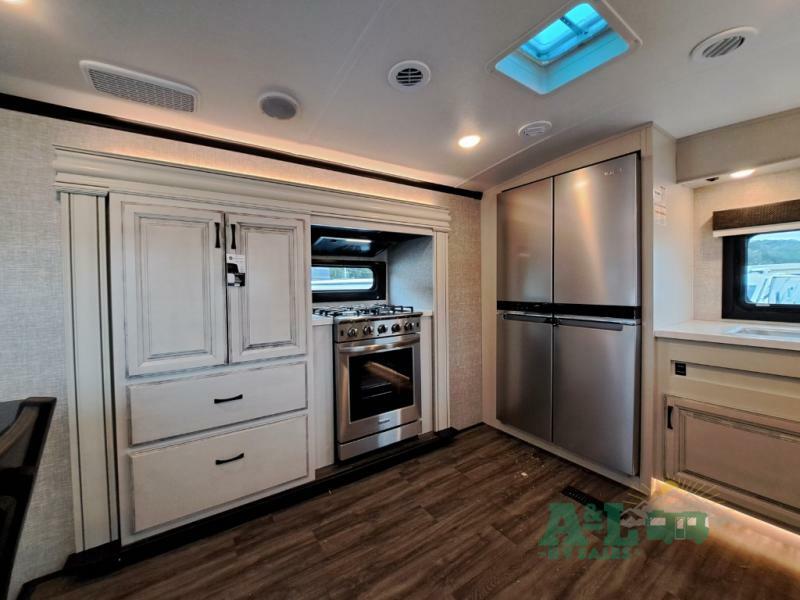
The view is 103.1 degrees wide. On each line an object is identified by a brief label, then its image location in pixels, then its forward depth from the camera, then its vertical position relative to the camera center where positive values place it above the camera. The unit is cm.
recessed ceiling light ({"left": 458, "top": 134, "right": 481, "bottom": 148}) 197 +97
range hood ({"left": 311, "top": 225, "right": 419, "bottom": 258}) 243 +45
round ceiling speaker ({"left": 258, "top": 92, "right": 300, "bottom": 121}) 152 +95
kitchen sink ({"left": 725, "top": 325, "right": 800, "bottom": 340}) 180 -24
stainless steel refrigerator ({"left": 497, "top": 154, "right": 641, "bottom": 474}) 194 -11
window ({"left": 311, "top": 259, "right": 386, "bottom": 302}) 265 +13
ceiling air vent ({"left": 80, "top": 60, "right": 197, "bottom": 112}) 130 +93
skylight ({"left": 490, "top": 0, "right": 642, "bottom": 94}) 117 +102
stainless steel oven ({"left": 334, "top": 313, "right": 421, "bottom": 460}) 216 -64
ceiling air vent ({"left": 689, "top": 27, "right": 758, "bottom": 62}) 118 +97
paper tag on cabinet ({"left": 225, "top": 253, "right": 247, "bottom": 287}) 174 +15
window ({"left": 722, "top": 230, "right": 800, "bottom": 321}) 197 +9
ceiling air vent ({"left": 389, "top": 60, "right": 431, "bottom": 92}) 133 +96
